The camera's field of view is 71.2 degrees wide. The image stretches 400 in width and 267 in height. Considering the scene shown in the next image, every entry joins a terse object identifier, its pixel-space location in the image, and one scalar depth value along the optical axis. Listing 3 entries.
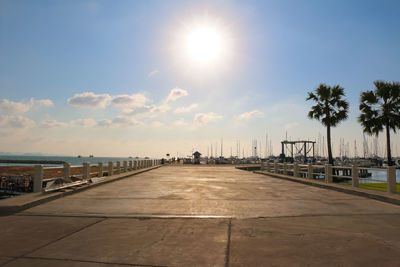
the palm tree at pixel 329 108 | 33.56
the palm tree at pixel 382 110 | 24.69
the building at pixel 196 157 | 60.19
